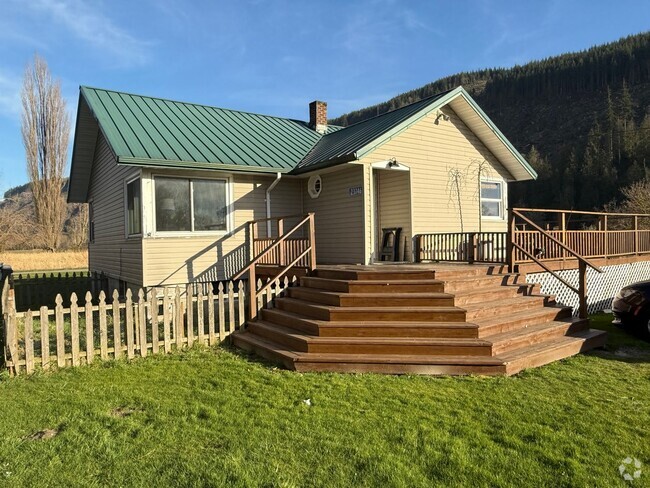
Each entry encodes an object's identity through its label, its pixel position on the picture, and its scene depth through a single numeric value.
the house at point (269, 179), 10.82
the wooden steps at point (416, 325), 6.41
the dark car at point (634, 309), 8.18
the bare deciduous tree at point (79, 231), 49.09
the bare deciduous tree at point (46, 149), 42.28
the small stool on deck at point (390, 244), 12.09
